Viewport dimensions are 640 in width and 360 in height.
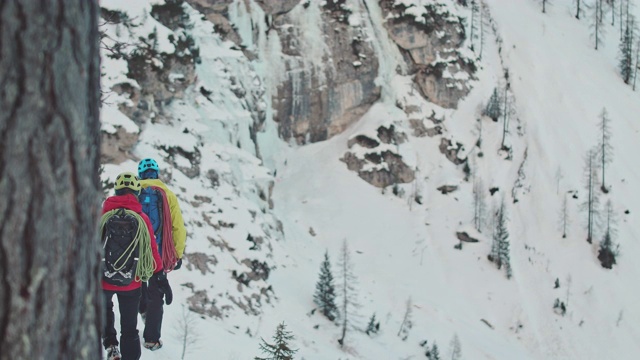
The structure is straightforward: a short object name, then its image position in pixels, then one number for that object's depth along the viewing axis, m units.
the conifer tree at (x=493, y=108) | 52.97
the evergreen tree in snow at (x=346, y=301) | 28.06
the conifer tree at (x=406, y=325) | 30.28
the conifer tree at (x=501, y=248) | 40.88
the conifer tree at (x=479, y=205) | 44.34
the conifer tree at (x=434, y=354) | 27.89
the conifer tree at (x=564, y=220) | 45.12
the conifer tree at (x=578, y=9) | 76.93
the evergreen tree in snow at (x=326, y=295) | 28.14
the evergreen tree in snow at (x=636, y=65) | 63.72
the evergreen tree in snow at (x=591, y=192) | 45.06
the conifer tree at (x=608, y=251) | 42.46
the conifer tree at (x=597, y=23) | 70.31
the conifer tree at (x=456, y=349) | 28.62
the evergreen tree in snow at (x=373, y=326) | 29.12
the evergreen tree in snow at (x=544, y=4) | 75.94
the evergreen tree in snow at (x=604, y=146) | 49.90
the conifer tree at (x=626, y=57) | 64.31
